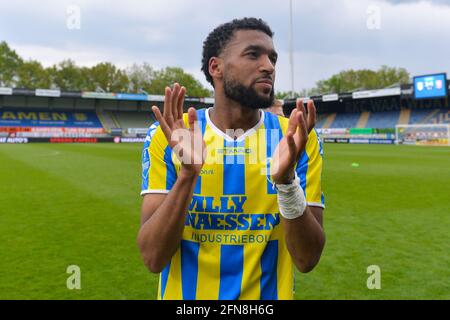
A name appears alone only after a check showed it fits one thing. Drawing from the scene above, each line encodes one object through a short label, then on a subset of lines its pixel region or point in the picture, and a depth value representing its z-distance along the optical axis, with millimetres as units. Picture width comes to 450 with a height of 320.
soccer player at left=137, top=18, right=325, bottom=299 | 1829
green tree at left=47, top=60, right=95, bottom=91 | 65688
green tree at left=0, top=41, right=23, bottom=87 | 63875
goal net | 33750
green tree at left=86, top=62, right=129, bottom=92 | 67062
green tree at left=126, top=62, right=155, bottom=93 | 63312
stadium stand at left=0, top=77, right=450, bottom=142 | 43844
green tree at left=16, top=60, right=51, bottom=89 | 63750
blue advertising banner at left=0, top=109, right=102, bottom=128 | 49500
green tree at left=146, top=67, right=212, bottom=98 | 48484
